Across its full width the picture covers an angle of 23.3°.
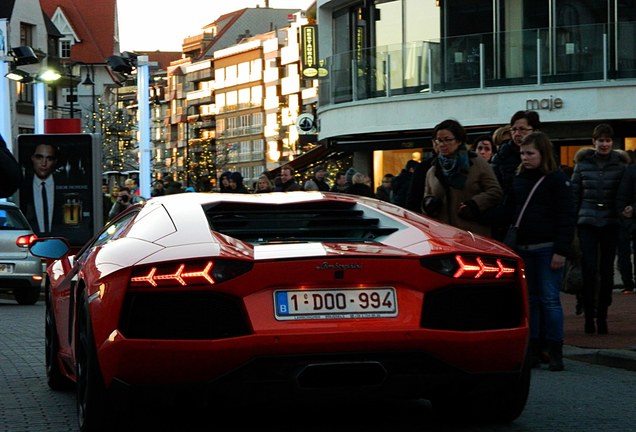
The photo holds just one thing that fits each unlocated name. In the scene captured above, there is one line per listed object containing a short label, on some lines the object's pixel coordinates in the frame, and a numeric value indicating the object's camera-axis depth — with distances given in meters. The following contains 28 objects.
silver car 21.67
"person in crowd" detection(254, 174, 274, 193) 24.20
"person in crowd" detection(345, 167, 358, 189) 27.27
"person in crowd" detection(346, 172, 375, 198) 23.64
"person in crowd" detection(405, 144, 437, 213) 11.24
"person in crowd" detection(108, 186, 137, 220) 29.02
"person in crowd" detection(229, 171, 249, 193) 24.53
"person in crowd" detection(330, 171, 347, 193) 28.21
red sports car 6.38
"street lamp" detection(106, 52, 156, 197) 35.62
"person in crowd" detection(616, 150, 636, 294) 19.17
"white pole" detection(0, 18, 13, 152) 37.94
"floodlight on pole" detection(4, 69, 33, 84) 40.09
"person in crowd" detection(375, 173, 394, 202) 26.73
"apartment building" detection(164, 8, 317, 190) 153.38
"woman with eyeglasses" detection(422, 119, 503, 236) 10.76
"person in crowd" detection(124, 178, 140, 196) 33.15
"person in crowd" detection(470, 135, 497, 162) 13.54
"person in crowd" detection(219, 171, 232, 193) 24.56
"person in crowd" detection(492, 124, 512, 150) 12.31
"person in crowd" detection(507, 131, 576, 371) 10.22
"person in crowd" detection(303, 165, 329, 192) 26.17
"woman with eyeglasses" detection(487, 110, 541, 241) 11.48
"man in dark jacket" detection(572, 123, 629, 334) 13.05
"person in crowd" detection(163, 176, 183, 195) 33.39
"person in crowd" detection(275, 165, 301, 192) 24.72
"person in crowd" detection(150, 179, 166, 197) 38.22
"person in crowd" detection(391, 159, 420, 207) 22.81
